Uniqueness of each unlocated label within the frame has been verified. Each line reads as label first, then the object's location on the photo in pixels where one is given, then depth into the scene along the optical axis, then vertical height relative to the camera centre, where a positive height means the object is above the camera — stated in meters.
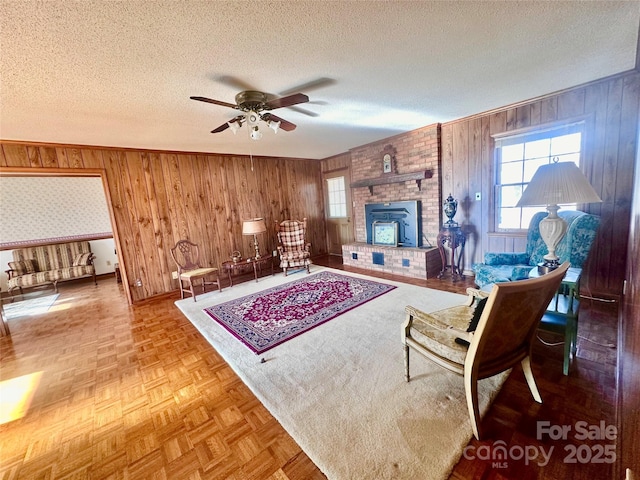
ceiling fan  2.08 +0.92
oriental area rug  2.56 -1.19
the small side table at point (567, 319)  1.67 -0.88
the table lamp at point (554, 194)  1.71 -0.04
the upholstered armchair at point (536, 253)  2.28 -0.63
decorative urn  3.68 -0.16
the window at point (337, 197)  5.87 +0.23
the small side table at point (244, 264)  4.28 -0.91
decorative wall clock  4.52 +0.79
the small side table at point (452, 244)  3.70 -0.69
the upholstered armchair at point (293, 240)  4.70 -0.57
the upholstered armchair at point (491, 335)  1.16 -0.77
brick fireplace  4.02 +0.25
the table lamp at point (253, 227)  4.34 -0.22
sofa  4.97 -0.72
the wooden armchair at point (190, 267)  3.83 -0.79
